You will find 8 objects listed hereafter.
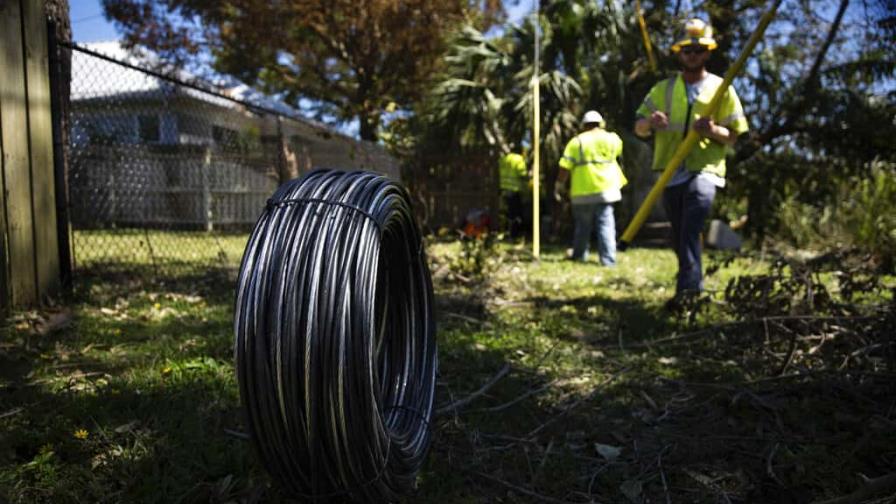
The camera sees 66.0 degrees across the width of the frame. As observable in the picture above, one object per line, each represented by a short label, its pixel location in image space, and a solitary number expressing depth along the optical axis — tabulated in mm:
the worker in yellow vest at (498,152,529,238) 11734
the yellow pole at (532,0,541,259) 8242
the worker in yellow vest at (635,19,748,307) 4805
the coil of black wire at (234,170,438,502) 1812
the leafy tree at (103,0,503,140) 17531
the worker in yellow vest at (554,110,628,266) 8211
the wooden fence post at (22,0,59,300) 4074
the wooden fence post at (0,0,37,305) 3842
